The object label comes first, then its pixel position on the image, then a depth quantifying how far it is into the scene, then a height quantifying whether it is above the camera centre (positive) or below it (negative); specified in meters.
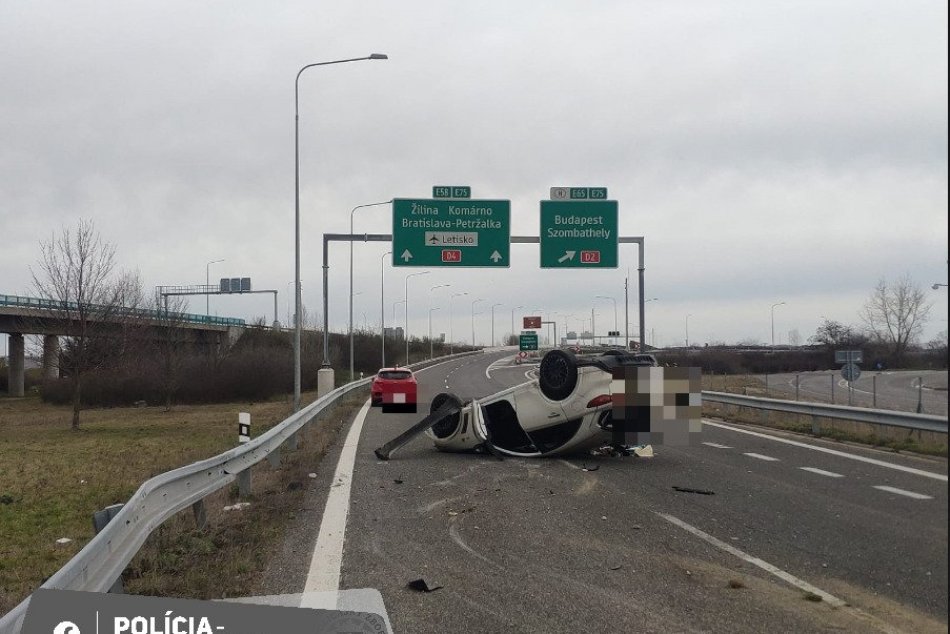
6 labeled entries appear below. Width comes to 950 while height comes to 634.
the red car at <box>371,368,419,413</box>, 27.86 -1.82
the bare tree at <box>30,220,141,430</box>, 32.84 +0.65
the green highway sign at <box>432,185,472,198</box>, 24.75 +4.26
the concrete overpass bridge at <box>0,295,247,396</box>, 34.50 +0.76
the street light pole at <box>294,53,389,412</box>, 25.03 +3.23
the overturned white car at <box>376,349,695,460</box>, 11.66 -1.16
